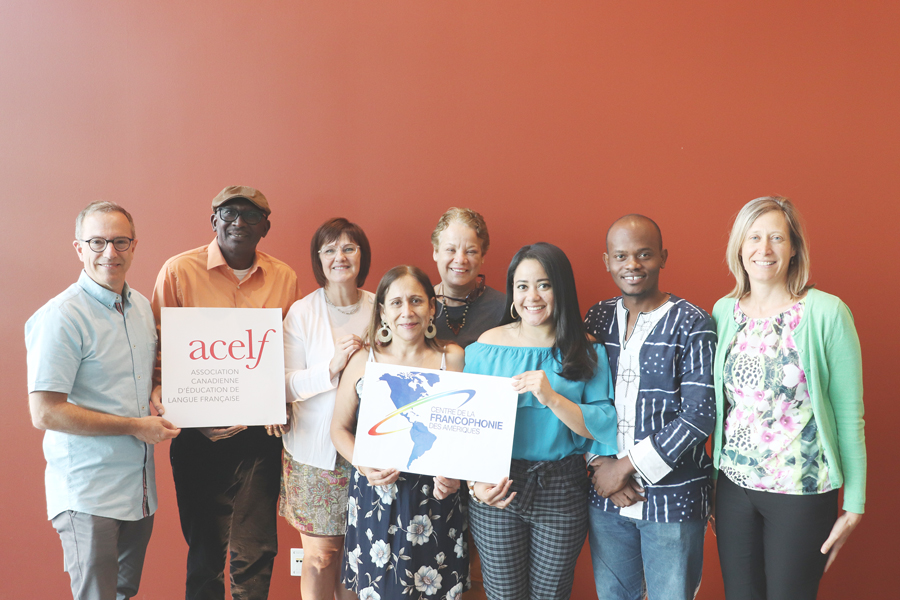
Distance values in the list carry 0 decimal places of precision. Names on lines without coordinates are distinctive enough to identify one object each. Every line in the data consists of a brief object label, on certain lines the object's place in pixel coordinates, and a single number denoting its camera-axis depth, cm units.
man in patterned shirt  171
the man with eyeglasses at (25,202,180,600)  172
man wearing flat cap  210
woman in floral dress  176
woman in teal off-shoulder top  174
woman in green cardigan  162
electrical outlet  270
